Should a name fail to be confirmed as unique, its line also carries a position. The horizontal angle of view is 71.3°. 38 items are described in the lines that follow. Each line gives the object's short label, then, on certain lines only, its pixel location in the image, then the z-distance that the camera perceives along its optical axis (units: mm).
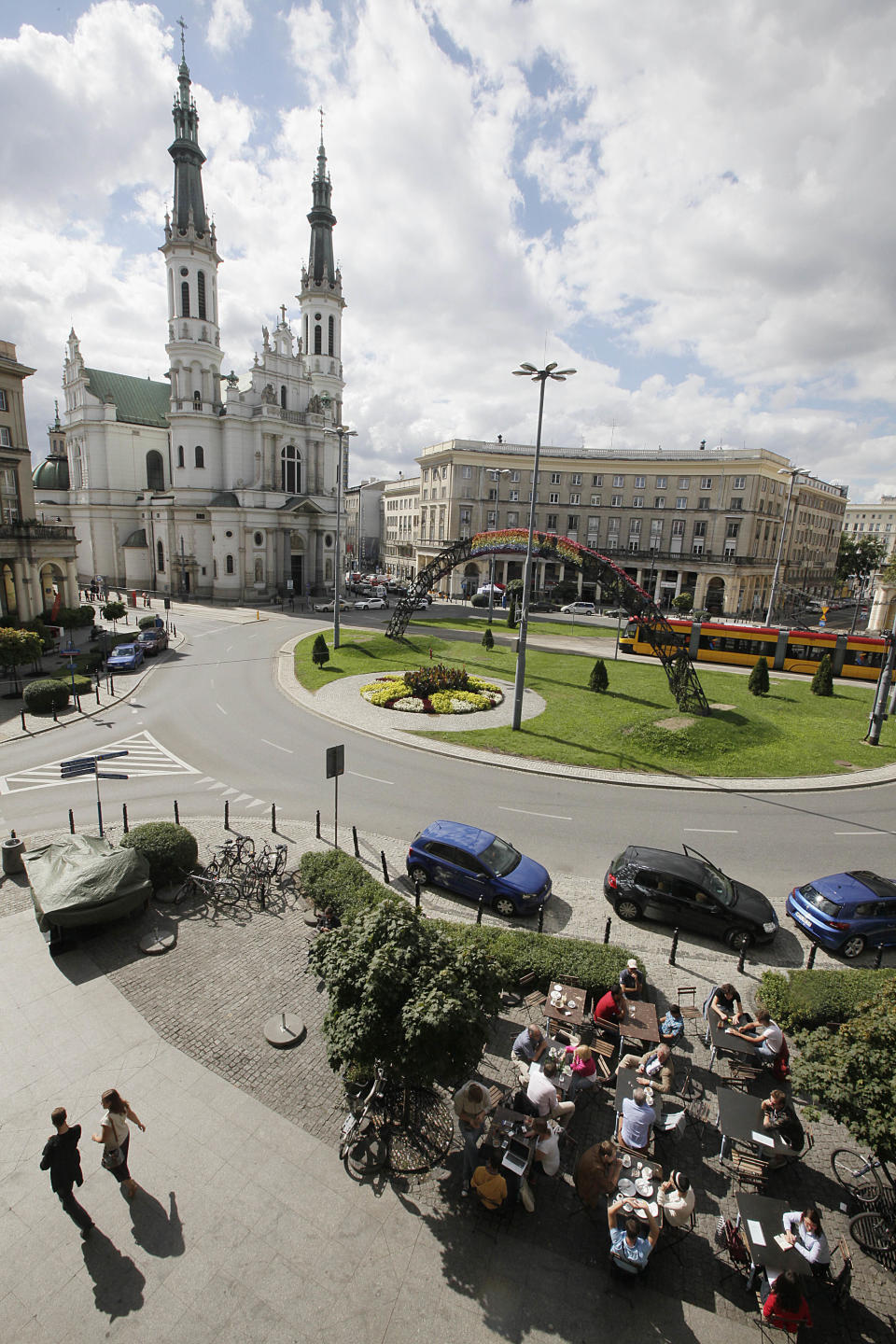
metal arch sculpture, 29203
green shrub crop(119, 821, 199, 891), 13211
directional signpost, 15147
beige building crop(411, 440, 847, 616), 74250
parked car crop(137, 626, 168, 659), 39656
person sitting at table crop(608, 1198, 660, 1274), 6301
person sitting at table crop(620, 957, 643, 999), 10133
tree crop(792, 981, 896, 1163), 6508
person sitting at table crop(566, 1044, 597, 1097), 8664
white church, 66750
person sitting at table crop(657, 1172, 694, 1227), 6746
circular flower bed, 28859
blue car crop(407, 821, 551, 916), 13305
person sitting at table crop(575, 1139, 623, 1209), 7090
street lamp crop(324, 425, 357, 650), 40238
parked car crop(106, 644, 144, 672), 35688
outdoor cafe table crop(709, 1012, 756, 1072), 9148
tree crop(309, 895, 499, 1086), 6926
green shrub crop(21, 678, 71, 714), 26562
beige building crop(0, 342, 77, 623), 40719
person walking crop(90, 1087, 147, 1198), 7039
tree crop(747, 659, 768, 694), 33344
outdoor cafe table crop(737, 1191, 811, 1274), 6328
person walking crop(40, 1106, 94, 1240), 6672
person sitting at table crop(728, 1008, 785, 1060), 9000
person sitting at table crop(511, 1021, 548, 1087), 8727
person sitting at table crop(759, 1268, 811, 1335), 5863
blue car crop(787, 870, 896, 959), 12453
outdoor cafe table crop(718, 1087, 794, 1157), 7668
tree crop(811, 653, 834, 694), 34500
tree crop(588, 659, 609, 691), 32719
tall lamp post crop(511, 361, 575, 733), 22031
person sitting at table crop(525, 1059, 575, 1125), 7875
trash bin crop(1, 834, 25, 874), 13867
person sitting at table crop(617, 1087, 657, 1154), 7734
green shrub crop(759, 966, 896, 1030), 9781
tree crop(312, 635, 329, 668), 37250
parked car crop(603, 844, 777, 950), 12664
